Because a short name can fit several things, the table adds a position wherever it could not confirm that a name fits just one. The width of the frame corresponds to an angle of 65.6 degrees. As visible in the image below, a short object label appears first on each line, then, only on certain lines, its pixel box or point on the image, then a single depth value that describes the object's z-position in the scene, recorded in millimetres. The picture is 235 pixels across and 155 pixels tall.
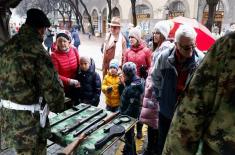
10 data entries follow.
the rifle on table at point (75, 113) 1810
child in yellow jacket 2610
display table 1555
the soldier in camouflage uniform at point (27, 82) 1495
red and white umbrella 2880
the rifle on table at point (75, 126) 1663
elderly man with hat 3037
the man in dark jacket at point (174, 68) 1648
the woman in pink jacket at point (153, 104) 2216
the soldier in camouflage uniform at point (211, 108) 836
